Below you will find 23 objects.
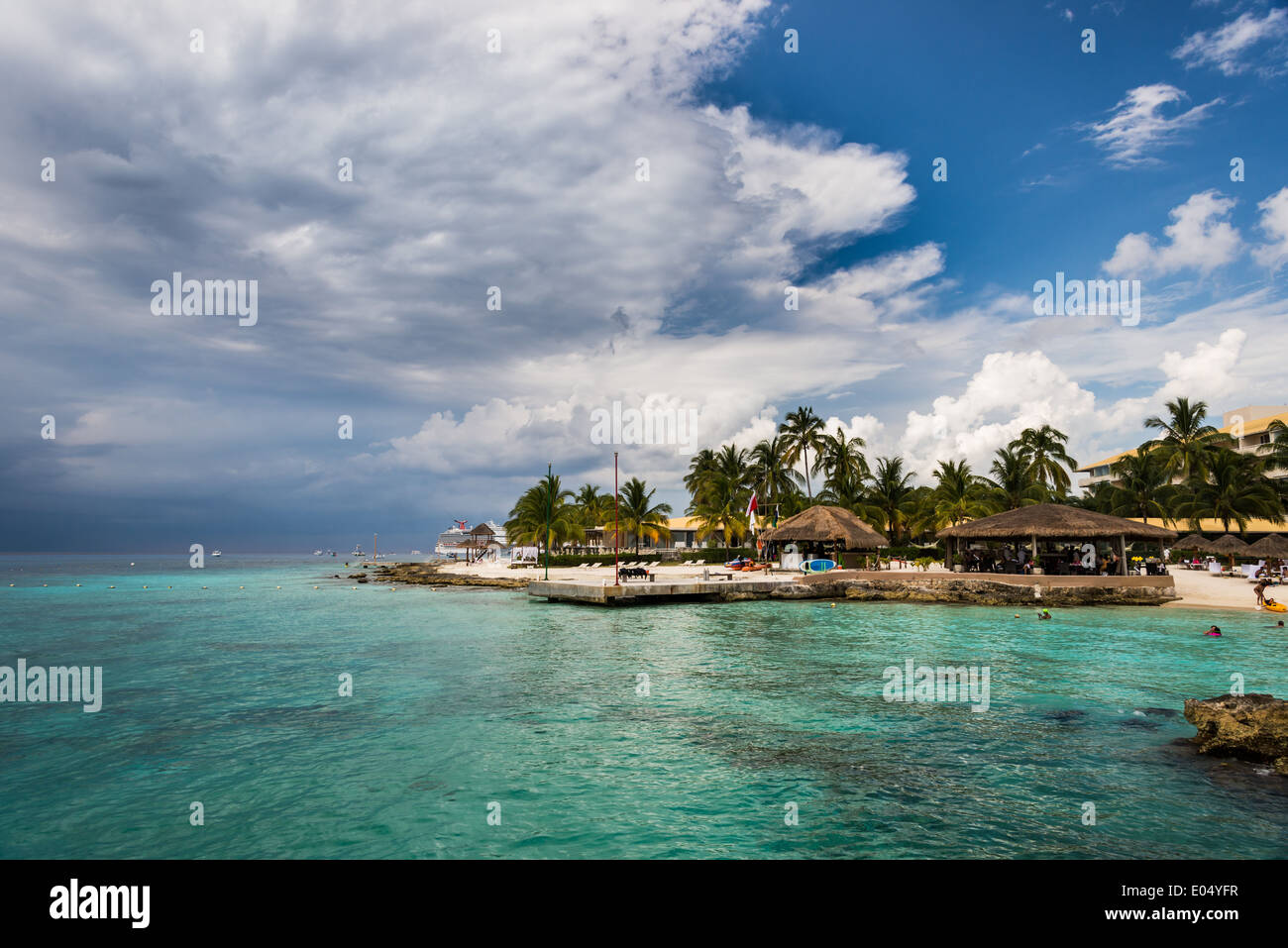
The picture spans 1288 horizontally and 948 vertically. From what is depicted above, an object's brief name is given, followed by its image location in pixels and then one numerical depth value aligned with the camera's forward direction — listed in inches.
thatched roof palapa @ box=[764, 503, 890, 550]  1732.3
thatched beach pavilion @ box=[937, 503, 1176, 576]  1328.7
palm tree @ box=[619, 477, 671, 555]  2691.9
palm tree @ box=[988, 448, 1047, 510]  2132.1
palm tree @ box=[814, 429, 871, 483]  2372.0
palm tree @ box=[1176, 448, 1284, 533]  2073.1
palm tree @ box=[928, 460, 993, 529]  2048.5
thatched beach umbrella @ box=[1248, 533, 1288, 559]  1443.2
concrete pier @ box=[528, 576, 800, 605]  1430.9
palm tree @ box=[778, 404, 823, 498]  2391.5
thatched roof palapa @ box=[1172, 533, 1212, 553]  1724.3
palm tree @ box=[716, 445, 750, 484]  2554.1
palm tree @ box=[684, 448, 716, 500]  2760.8
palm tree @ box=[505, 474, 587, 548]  2637.8
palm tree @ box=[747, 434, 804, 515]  2503.6
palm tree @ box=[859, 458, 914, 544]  2369.6
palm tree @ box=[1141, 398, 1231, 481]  2253.9
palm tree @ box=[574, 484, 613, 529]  2994.6
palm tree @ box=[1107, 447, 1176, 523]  2327.8
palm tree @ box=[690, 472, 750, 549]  2406.5
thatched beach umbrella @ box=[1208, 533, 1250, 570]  1537.9
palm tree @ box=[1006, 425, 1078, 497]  2105.1
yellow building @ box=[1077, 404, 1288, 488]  2731.3
